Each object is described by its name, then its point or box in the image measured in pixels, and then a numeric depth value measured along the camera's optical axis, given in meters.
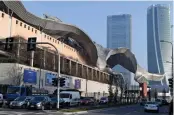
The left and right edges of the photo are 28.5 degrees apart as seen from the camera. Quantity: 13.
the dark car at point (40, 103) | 38.16
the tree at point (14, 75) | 70.57
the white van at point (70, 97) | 54.42
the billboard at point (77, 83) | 107.08
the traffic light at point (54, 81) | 38.43
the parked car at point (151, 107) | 44.16
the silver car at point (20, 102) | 40.19
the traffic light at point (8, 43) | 29.26
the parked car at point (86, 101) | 65.96
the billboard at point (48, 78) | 86.45
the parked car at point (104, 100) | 77.28
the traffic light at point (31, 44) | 29.42
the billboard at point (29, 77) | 73.83
